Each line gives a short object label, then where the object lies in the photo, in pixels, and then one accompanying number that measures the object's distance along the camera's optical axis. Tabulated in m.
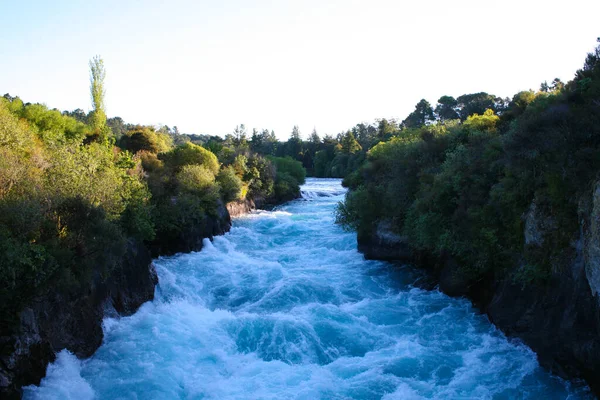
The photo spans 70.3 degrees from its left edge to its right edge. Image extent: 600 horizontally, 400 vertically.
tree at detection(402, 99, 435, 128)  81.94
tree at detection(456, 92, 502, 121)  58.44
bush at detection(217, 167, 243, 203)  39.38
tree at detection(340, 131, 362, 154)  97.45
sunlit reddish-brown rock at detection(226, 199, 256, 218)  41.50
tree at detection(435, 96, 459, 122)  73.62
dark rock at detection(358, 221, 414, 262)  24.59
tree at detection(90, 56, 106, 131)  44.66
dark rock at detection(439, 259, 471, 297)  18.23
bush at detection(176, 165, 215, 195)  30.88
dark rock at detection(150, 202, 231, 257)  25.94
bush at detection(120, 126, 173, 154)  39.84
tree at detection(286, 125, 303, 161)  117.31
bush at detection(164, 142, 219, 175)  37.94
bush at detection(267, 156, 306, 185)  67.56
